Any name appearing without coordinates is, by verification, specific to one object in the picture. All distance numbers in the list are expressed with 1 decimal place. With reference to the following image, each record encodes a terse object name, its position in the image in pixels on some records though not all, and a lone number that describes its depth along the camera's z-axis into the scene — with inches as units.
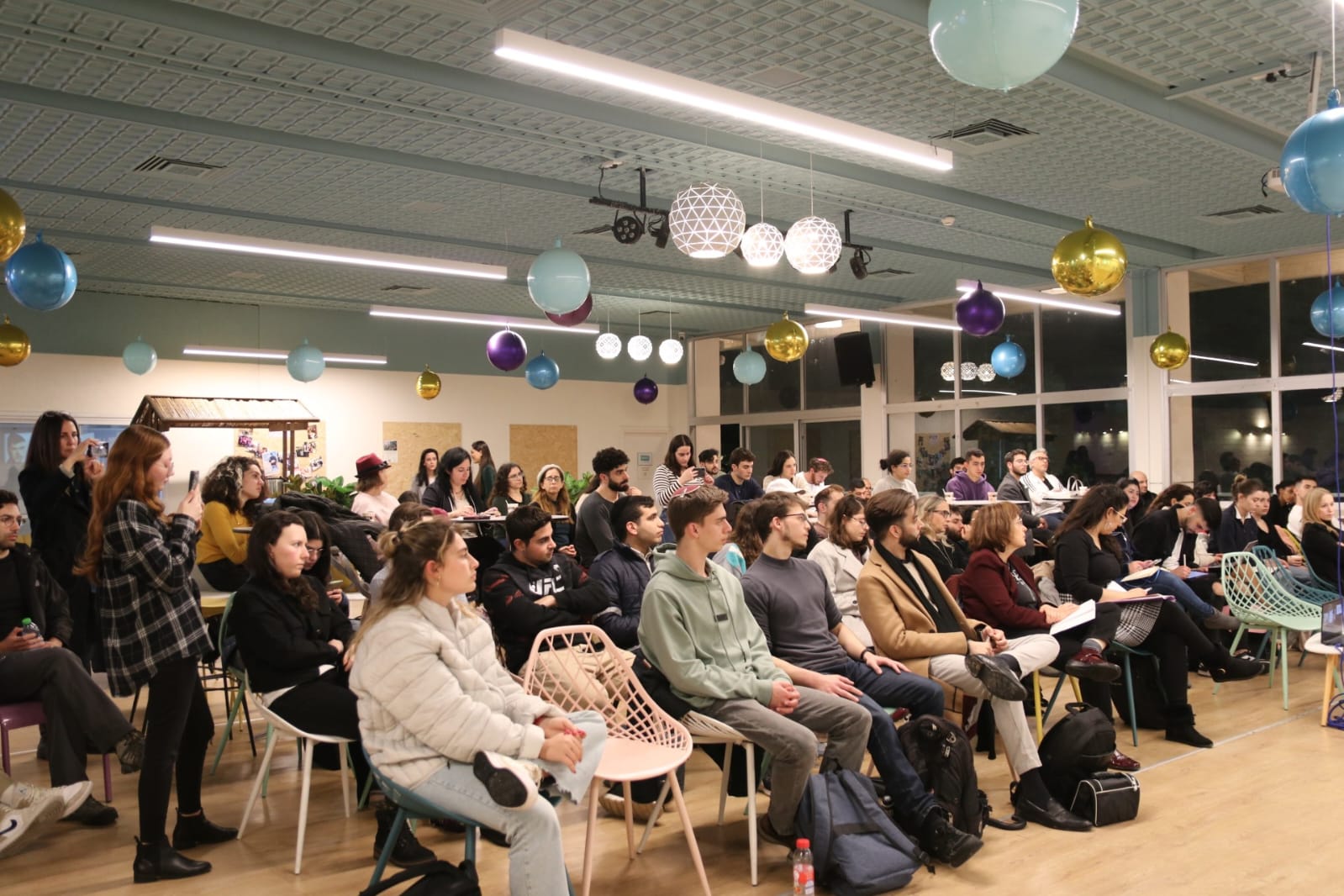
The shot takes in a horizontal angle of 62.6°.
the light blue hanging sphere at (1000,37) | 125.2
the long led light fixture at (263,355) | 542.9
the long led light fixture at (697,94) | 188.9
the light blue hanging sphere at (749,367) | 506.0
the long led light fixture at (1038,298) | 402.7
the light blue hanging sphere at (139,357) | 498.0
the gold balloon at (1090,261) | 241.6
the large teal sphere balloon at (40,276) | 255.9
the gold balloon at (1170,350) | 413.7
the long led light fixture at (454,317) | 460.1
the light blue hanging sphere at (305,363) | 505.0
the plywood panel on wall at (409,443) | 618.5
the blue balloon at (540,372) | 528.4
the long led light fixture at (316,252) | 317.4
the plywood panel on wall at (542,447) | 661.9
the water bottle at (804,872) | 137.6
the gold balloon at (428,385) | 561.3
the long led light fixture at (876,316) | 458.6
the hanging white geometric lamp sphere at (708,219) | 248.4
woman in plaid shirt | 146.4
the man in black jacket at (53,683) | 159.8
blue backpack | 141.4
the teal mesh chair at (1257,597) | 259.1
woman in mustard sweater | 197.0
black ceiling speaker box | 598.5
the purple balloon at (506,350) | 430.9
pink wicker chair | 144.2
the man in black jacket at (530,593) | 174.1
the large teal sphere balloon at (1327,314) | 326.6
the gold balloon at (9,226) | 195.6
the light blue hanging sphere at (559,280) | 279.0
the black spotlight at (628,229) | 314.5
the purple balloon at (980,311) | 386.3
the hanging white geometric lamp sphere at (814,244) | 267.4
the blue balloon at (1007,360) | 484.7
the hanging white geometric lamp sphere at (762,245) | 269.7
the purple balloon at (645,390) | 647.1
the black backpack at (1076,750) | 172.1
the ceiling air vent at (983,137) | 283.7
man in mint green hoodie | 147.6
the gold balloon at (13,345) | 349.4
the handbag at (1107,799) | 168.1
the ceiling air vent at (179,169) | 307.3
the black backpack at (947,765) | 158.4
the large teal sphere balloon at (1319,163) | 163.2
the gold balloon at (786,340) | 401.7
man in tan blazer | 169.5
